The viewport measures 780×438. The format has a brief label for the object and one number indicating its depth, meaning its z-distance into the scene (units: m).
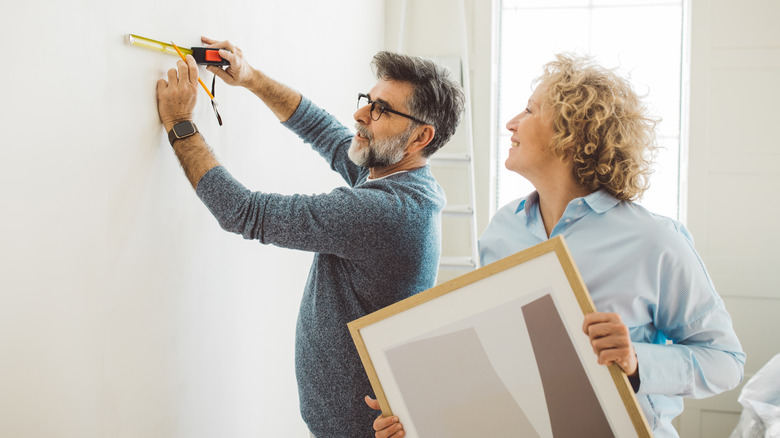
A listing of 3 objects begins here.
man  1.30
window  3.40
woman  1.13
